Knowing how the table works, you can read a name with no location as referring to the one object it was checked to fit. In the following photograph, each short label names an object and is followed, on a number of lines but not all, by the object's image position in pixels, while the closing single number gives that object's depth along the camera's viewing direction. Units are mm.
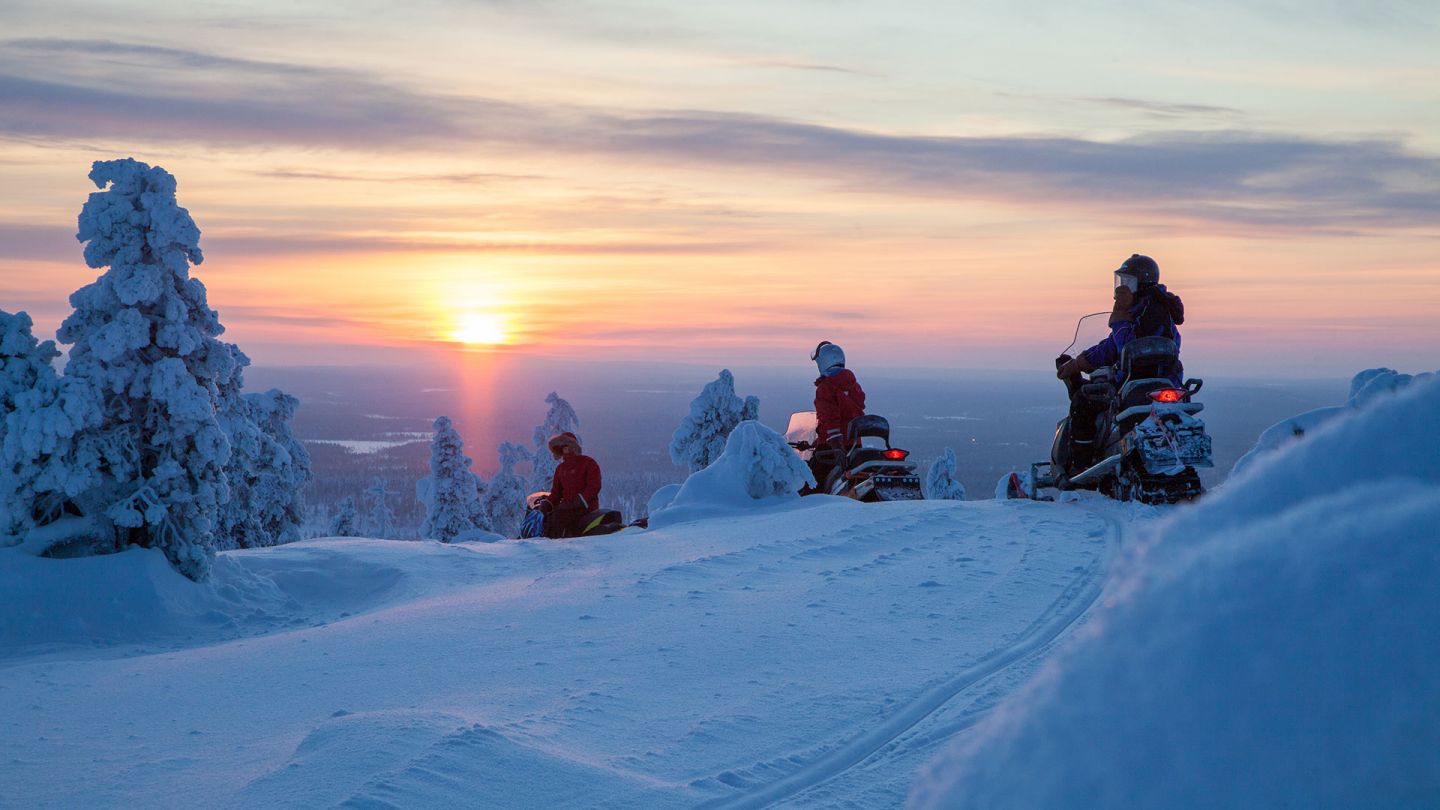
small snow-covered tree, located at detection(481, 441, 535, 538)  44875
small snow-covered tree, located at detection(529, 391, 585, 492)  40469
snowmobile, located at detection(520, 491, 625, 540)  14852
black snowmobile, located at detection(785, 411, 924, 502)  14805
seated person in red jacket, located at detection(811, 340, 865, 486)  16188
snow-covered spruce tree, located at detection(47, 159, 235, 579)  11789
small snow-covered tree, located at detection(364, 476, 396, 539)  47062
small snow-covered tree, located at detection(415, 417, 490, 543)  38062
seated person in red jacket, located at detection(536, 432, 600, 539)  15734
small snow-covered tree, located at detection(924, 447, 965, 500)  39822
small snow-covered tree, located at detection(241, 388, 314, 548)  29297
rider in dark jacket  10742
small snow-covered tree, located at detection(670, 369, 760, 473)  30969
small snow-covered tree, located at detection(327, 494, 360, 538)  39469
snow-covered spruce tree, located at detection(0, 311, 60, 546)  11258
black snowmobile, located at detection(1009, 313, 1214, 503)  10227
